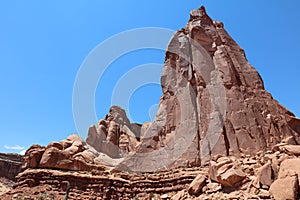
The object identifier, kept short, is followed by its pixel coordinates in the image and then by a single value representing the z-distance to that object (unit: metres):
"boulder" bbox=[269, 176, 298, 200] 12.20
